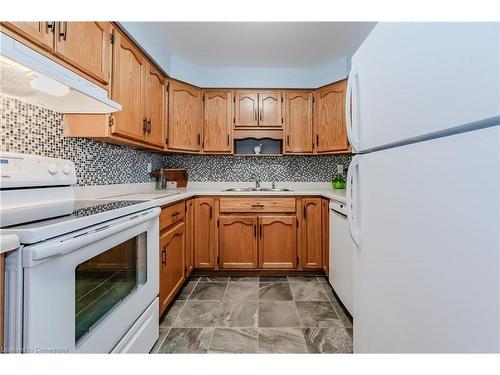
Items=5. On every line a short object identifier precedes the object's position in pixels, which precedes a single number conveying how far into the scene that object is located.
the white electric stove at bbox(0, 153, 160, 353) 0.66
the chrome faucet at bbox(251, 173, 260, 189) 3.11
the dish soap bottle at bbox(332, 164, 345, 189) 2.91
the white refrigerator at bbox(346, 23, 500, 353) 0.48
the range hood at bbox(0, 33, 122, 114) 0.74
